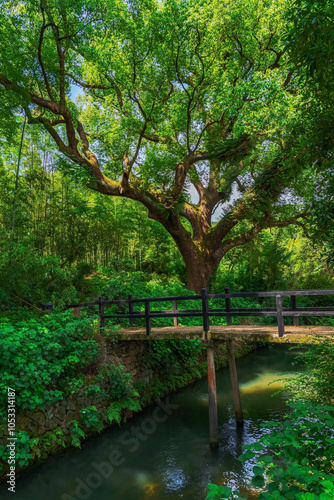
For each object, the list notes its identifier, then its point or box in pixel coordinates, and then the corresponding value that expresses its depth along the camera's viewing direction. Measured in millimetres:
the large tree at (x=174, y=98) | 10055
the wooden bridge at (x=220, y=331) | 6160
